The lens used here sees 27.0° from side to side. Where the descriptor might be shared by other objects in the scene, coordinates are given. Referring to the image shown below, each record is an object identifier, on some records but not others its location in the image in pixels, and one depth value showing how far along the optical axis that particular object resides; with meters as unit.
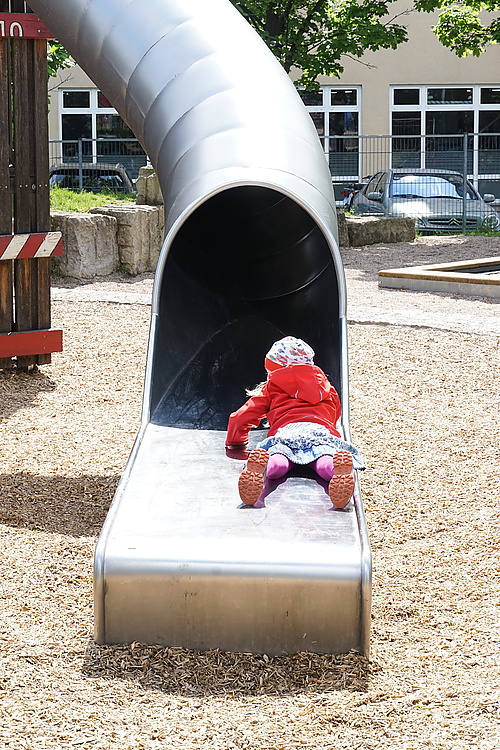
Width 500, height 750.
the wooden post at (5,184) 7.24
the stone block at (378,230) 17.48
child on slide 3.82
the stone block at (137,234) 13.18
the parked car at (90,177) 20.86
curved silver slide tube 3.42
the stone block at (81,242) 12.66
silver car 20.16
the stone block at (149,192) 15.10
